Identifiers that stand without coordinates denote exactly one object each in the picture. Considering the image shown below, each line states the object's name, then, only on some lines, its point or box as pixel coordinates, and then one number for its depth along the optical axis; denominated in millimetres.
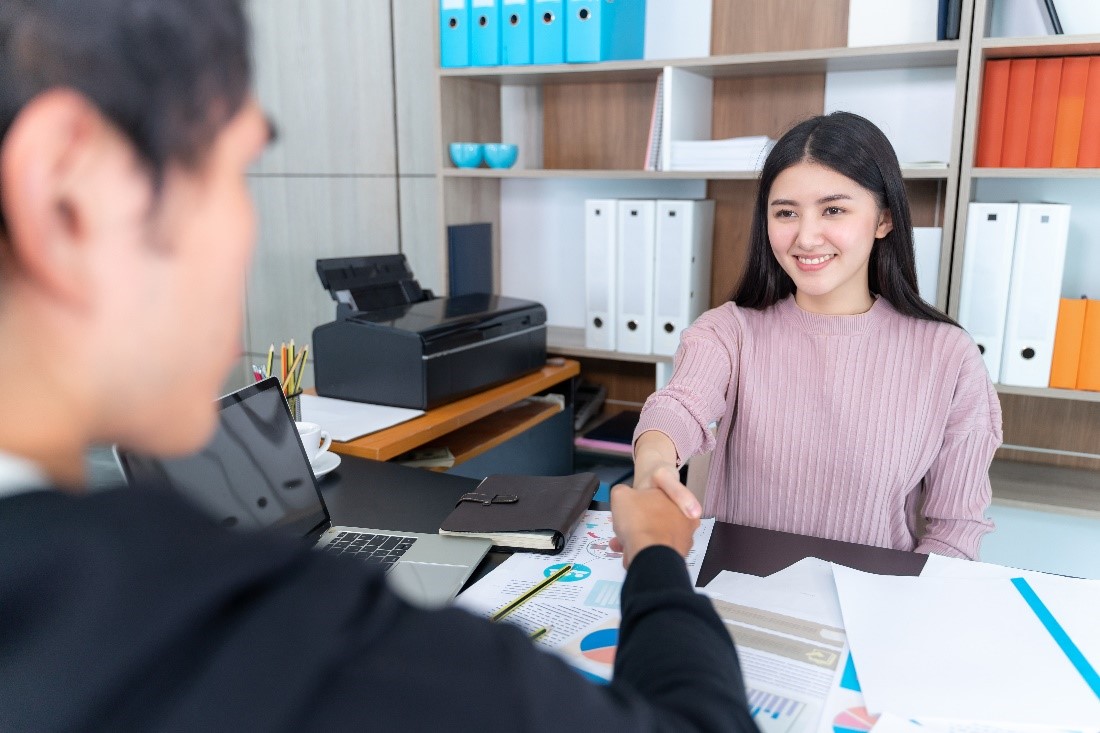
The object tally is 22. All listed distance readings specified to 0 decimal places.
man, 366
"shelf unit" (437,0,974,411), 2393
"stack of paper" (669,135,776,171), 2398
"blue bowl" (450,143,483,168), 2764
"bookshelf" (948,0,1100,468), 2078
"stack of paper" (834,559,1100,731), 841
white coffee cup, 1579
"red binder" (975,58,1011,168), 2145
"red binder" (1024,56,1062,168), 2102
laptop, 1126
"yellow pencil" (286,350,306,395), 1802
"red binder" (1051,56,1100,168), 2080
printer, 2201
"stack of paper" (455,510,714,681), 956
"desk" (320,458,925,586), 1169
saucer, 1566
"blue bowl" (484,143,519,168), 2764
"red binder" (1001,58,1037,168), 2121
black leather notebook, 1213
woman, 1596
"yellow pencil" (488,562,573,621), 1037
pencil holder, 1787
